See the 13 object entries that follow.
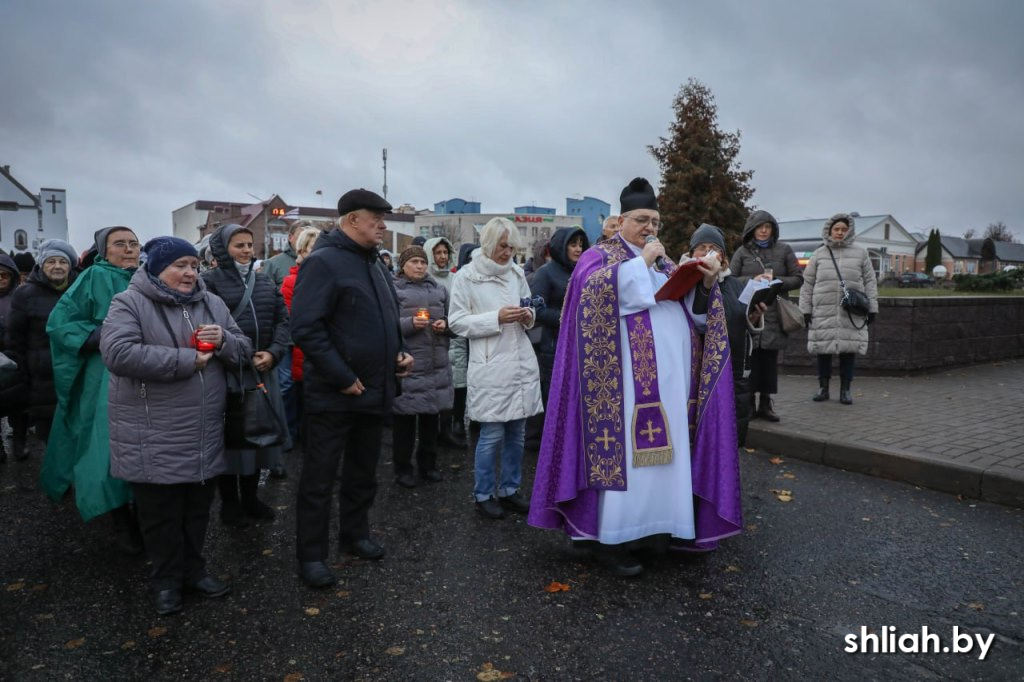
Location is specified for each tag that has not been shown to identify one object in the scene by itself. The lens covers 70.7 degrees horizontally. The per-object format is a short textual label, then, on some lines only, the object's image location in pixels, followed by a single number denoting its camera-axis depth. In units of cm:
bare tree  12122
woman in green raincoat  409
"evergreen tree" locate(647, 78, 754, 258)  3372
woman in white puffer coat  506
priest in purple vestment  405
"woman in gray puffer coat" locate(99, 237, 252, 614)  356
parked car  6056
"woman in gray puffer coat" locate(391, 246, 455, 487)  589
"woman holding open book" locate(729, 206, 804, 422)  735
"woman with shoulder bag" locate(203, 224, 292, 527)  489
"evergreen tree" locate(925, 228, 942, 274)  7625
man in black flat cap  382
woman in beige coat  805
